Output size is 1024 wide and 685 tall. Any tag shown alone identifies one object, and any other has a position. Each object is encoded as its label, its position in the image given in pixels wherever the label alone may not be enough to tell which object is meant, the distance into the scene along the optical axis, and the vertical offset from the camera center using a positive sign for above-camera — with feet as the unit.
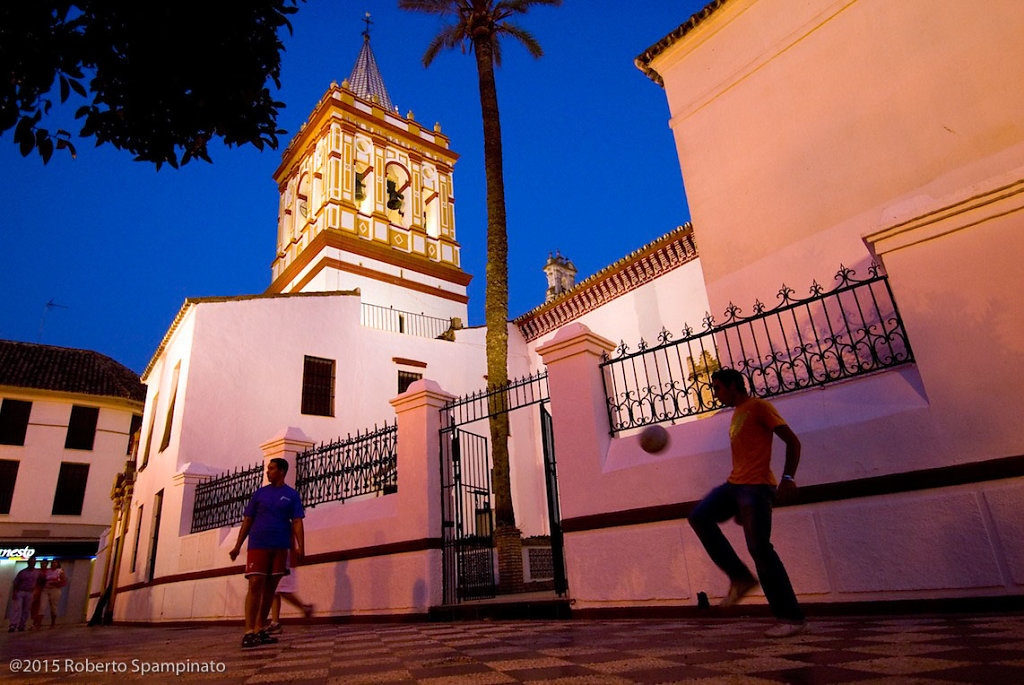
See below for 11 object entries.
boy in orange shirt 11.05 +0.74
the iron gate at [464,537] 22.82 +1.19
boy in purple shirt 17.22 +1.28
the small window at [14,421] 76.38 +22.69
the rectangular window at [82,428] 80.23 +22.33
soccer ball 17.93 +3.30
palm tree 31.76 +26.05
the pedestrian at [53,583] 53.62 +1.61
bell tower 77.00 +49.60
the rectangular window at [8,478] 74.64 +15.40
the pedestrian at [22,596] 46.47 +0.67
